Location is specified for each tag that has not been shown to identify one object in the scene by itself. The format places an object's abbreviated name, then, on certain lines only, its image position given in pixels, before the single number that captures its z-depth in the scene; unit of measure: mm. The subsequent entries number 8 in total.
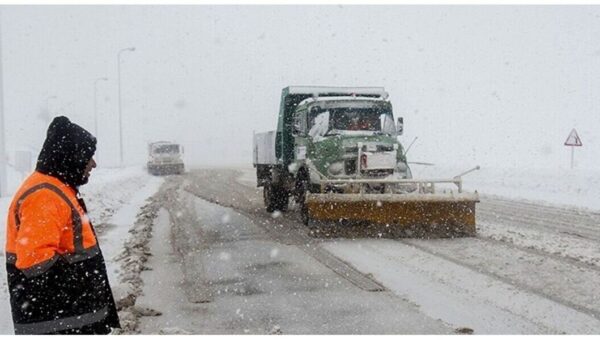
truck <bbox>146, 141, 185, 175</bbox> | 43781
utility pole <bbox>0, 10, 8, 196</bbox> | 18375
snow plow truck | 11656
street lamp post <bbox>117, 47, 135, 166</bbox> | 47906
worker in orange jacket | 3303
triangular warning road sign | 24250
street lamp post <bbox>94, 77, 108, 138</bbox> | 51469
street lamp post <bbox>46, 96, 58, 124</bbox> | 60731
